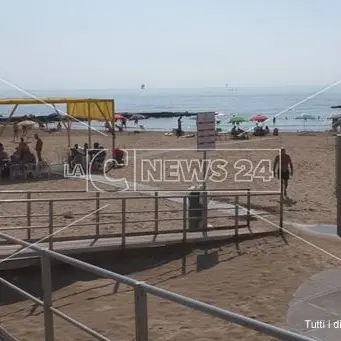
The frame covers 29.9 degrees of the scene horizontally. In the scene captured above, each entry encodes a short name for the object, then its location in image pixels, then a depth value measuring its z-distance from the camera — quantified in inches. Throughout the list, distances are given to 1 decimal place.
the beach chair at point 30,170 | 743.1
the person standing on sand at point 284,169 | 610.5
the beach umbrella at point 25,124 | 1463.7
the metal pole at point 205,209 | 396.4
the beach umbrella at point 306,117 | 2566.4
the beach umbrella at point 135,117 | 2965.1
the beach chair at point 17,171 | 734.1
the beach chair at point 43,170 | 754.8
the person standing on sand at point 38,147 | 852.6
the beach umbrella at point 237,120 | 2188.2
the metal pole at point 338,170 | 321.7
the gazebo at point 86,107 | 786.3
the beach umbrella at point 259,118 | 1972.2
